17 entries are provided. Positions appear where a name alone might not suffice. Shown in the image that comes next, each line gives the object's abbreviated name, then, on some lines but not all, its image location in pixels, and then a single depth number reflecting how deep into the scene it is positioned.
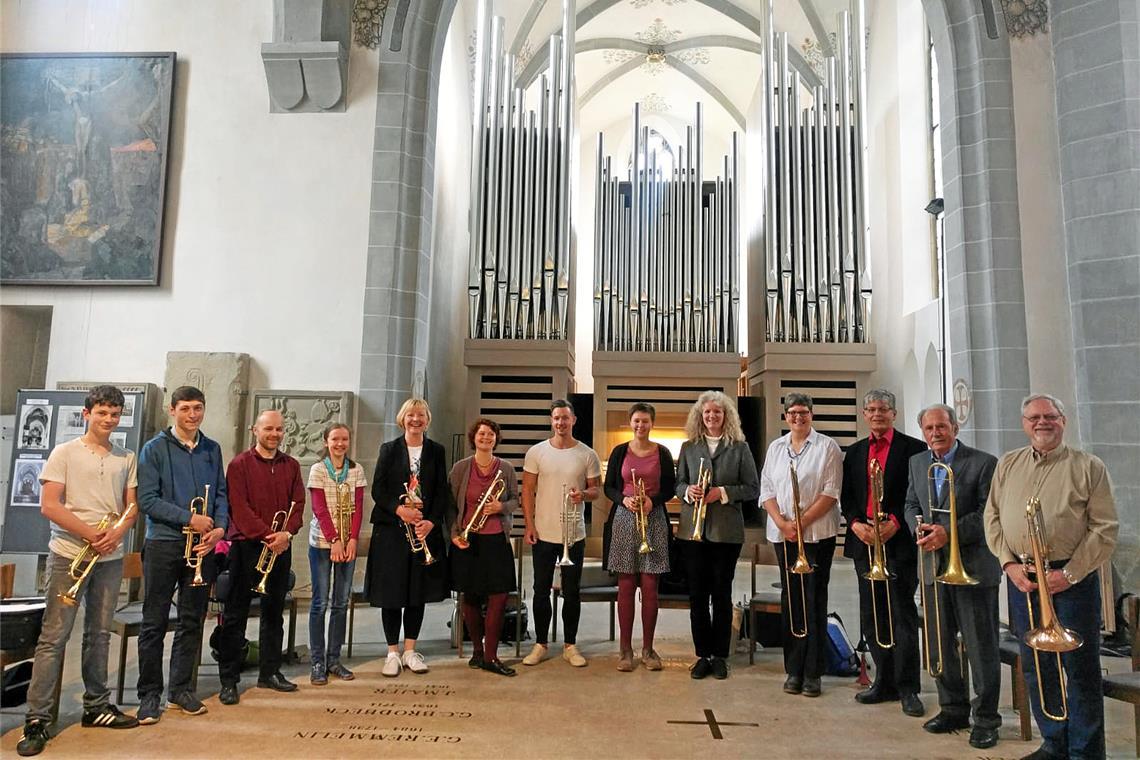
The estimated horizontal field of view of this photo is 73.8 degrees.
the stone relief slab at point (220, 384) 5.83
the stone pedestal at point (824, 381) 8.50
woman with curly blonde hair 3.93
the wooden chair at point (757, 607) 4.29
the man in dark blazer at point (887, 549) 3.48
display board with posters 5.37
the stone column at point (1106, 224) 4.98
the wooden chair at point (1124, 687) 2.70
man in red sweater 3.52
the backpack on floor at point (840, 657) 4.05
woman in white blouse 3.70
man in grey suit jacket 3.12
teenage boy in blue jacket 3.20
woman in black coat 3.87
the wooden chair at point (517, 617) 4.34
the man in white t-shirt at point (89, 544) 2.91
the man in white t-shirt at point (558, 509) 4.09
